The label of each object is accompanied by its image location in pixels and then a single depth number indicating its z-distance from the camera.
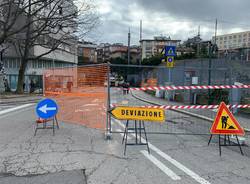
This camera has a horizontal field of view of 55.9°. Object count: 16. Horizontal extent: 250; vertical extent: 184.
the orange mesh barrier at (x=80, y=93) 7.36
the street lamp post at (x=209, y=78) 11.92
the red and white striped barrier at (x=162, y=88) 6.96
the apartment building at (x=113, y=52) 125.78
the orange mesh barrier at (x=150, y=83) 8.95
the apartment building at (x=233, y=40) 83.38
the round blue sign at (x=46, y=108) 7.20
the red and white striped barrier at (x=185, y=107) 7.07
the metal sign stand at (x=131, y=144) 5.77
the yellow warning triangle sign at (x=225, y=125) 5.95
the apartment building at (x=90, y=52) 125.12
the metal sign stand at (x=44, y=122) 7.90
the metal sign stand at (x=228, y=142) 6.43
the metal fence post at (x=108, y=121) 6.65
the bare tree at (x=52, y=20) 21.64
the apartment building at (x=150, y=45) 124.12
